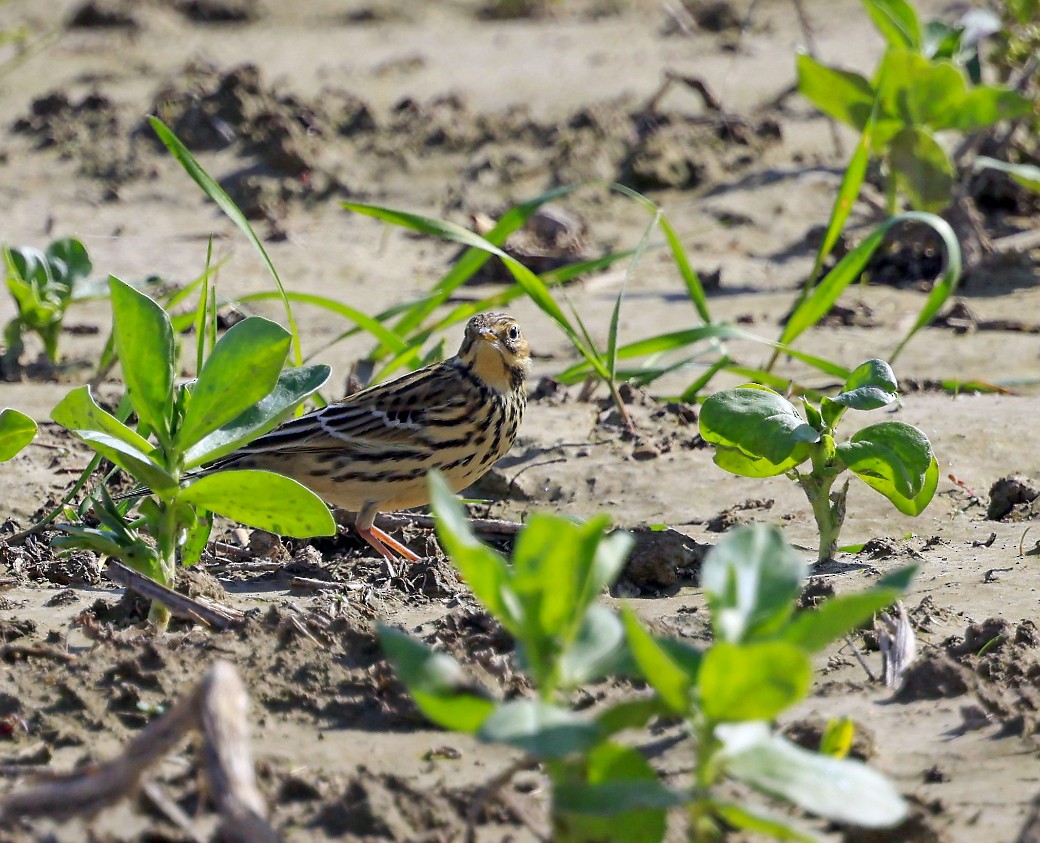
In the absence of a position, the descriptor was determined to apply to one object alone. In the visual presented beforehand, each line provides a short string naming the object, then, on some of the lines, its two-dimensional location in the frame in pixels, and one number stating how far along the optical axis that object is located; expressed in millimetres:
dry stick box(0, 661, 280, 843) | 5059
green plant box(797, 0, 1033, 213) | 15469
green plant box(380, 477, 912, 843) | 4586
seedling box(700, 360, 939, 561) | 8594
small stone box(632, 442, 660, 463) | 11695
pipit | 11672
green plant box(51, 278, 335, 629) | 7328
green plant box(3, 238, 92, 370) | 13648
